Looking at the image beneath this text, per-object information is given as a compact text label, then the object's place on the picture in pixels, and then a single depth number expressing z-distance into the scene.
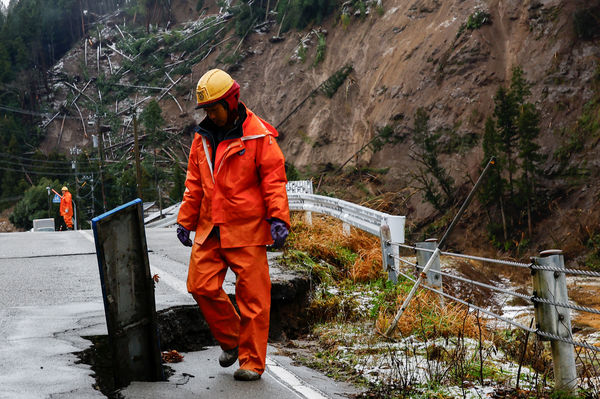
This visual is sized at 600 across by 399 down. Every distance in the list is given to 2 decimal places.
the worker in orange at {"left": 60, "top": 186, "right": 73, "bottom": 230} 26.81
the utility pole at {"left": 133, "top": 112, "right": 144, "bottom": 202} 33.94
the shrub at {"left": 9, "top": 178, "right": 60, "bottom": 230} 54.56
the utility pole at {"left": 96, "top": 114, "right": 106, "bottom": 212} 43.19
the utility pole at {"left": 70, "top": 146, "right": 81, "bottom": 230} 53.01
